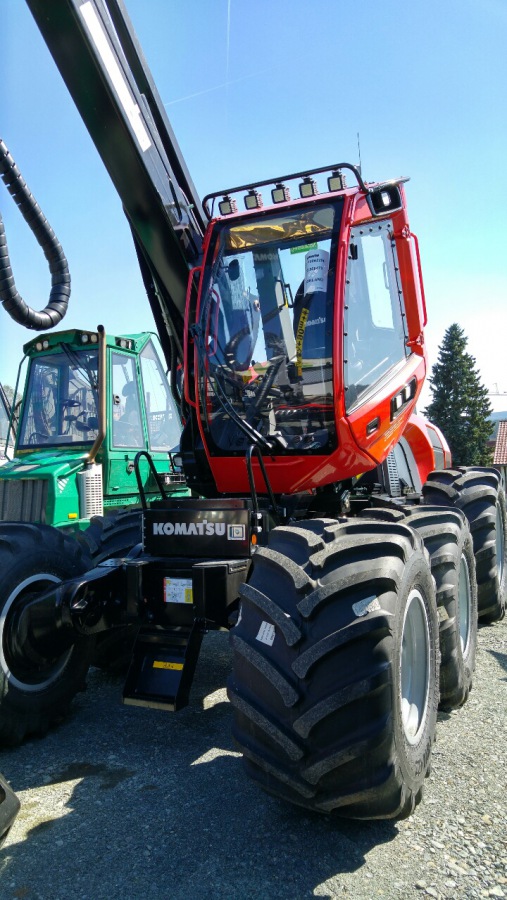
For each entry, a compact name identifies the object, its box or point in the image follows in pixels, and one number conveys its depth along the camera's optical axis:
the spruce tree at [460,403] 39.53
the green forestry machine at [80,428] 6.77
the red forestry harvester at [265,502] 2.77
